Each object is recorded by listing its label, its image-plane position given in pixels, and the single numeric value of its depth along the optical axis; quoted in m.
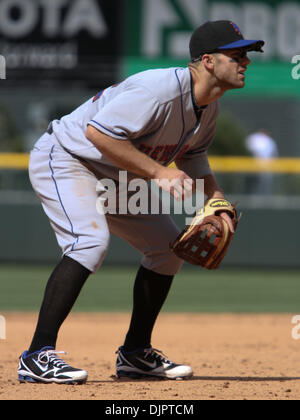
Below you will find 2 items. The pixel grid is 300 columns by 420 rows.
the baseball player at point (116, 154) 6.38
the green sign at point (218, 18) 24.33
